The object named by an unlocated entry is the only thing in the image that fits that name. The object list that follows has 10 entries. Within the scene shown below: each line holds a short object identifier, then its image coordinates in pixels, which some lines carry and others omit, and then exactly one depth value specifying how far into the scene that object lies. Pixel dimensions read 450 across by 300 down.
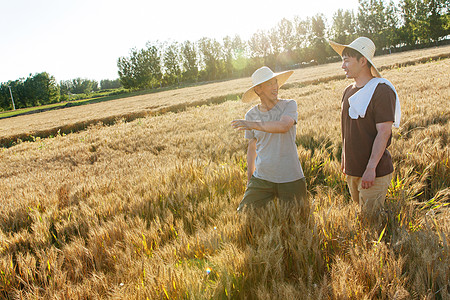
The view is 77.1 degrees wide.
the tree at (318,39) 75.19
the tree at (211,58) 88.31
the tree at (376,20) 72.56
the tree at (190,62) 91.50
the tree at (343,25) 77.62
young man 2.45
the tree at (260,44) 88.69
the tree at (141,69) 86.62
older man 3.10
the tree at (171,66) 93.69
